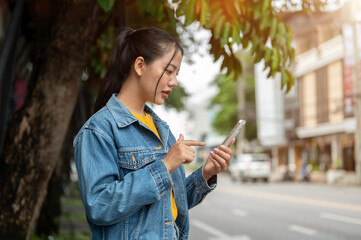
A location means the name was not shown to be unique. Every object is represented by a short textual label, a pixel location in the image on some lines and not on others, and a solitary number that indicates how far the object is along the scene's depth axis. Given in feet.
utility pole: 84.33
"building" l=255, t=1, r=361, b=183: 112.27
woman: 6.12
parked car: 109.70
